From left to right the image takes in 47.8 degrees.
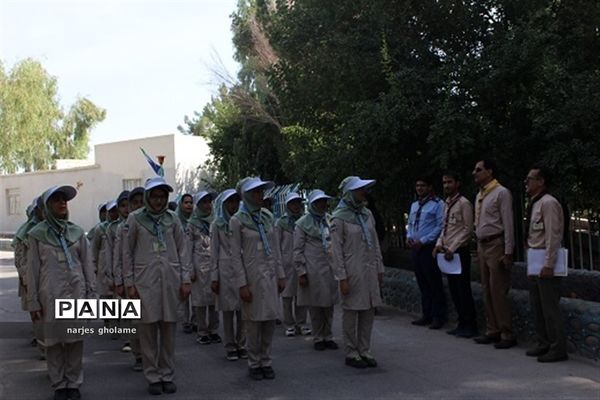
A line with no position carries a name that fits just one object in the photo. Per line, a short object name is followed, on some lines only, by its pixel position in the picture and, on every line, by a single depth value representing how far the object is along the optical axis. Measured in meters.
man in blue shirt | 8.91
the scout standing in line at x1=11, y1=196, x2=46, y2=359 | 7.33
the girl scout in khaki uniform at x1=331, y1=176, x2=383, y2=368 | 6.91
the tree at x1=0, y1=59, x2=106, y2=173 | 40.59
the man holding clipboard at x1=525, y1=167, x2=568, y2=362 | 6.74
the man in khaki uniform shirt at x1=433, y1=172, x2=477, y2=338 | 8.18
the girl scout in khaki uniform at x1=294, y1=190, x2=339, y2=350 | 8.04
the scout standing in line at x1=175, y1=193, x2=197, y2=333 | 9.54
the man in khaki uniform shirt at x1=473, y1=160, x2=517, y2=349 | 7.53
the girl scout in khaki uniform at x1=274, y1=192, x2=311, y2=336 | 9.03
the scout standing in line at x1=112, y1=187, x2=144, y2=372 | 6.39
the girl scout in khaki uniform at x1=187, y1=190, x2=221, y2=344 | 8.67
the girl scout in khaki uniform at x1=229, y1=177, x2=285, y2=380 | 6.60
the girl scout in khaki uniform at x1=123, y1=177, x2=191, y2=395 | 6.21
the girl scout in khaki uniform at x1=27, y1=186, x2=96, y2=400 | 6.02
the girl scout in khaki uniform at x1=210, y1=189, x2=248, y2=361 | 7.25
